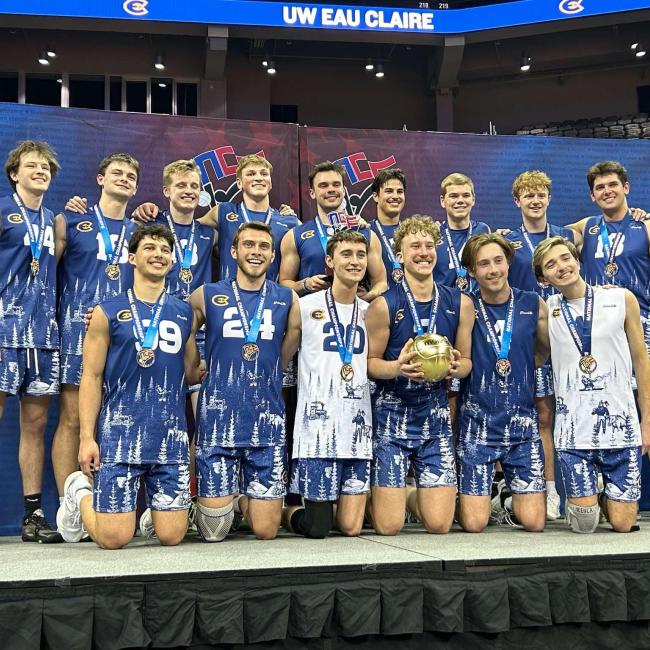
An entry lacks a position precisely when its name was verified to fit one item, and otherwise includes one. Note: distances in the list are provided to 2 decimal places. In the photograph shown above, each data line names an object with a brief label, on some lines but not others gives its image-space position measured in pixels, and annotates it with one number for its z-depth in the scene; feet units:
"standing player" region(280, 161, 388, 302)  17.15
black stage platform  9.68
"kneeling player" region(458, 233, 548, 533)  15.39
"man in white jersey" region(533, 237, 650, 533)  14.85
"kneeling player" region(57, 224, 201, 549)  13.25
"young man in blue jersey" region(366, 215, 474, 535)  15.19
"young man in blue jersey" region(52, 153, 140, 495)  16.05
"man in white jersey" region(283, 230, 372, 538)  14.80
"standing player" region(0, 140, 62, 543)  15.20
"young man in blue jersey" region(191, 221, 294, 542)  14.34
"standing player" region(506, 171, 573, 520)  17.52
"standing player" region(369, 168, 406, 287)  18.16
